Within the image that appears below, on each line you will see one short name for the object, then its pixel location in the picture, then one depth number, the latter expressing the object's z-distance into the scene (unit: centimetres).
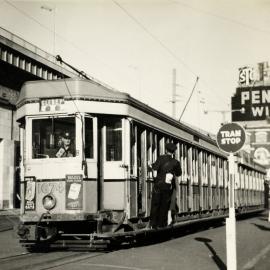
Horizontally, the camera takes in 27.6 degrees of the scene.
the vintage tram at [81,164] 980
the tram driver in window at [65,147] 1005
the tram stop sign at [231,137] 779
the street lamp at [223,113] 3312
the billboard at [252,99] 9218
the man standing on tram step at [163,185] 1093
